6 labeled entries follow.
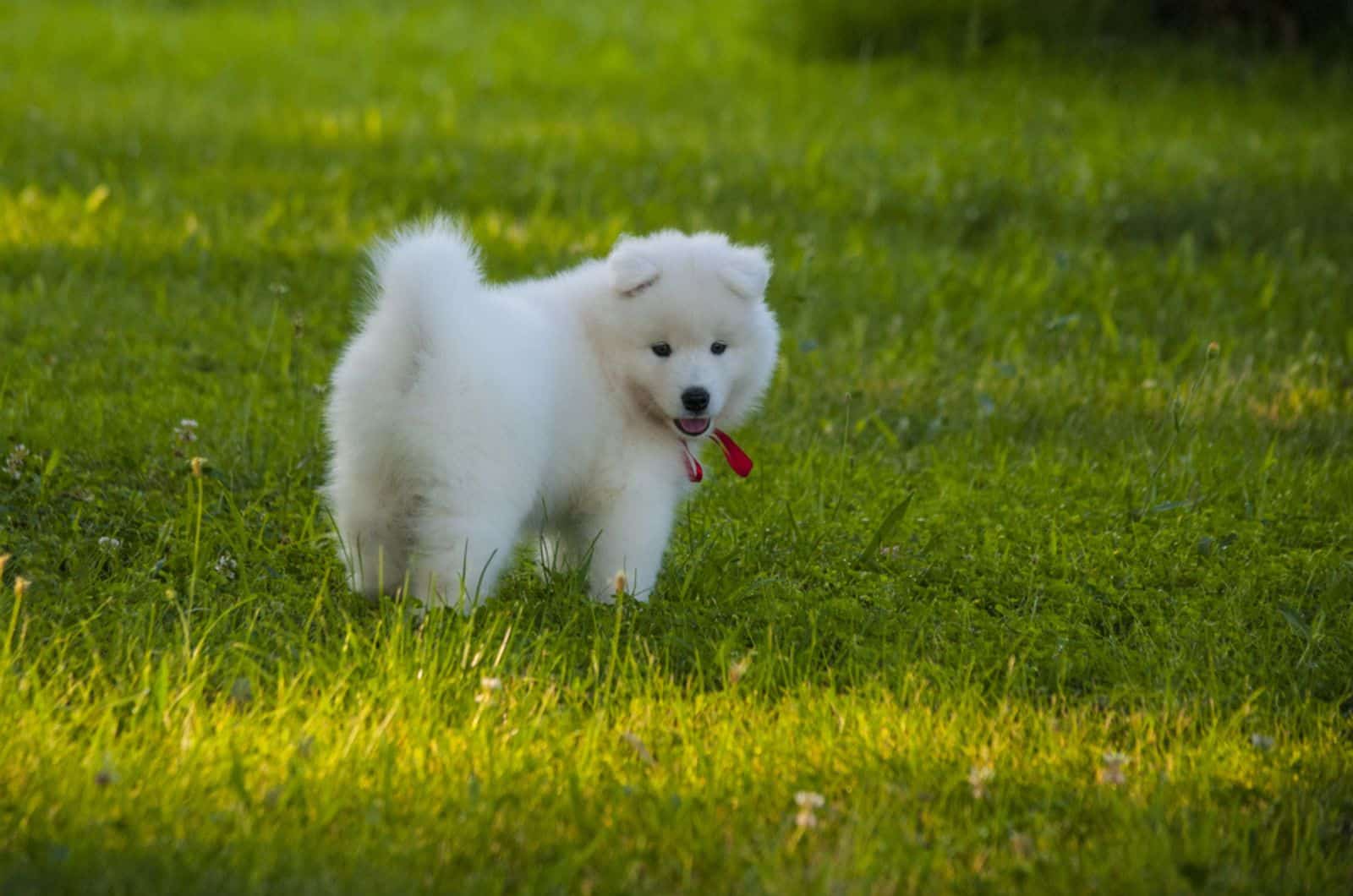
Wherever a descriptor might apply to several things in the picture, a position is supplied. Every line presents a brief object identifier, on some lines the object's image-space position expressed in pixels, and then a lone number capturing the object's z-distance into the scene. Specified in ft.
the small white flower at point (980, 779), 20.56
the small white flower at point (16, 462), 28.65
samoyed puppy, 23.41
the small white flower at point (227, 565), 26.36
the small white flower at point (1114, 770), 20.85
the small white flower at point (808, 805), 18.85
